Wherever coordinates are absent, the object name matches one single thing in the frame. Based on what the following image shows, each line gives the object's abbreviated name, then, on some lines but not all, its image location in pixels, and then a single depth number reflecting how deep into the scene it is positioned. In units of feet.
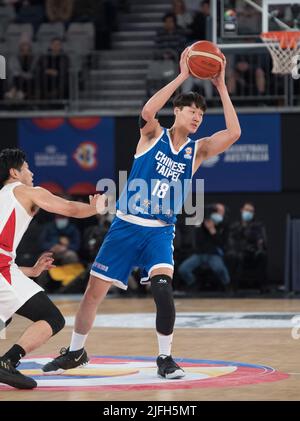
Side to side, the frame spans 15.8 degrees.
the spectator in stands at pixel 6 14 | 76.69
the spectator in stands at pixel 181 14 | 70.64
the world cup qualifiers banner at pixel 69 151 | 66.39
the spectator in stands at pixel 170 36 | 68.44
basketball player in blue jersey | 28.94
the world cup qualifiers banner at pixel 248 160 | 64.28
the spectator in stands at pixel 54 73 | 69.67
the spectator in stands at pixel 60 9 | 75.92
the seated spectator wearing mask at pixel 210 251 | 61.87
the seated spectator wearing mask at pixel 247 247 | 62.23
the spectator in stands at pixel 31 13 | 76.23
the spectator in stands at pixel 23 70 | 70.30
